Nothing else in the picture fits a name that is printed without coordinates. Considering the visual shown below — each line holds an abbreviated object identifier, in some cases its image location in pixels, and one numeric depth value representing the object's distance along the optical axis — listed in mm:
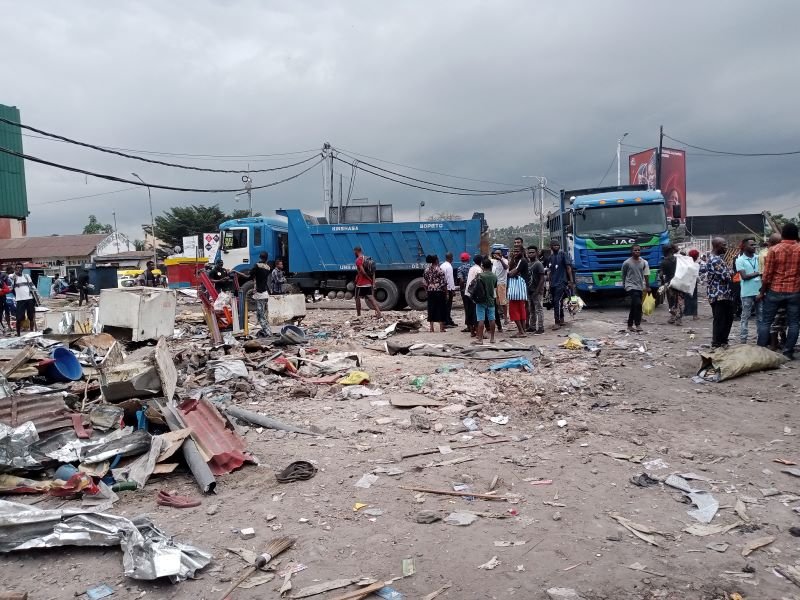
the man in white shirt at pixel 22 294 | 12281
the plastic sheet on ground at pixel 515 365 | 7695
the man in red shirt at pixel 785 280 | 6562
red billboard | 28375
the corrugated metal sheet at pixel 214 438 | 4453
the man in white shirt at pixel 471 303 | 9852
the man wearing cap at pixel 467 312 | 10648
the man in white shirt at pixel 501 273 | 10211
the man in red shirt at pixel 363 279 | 13324
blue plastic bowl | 6680
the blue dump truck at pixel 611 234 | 13703
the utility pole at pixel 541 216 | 34688
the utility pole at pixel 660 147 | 27281
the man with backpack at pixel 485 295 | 9109
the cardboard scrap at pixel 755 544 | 3043
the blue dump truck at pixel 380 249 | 16781
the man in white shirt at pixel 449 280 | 11656
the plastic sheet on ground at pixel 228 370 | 7465
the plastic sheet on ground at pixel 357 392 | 6653
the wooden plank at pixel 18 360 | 6168
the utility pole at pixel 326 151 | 23719
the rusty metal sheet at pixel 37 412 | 4840
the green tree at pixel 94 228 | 74381
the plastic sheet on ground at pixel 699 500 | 3484
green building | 17672
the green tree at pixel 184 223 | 49031
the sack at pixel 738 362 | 6461
